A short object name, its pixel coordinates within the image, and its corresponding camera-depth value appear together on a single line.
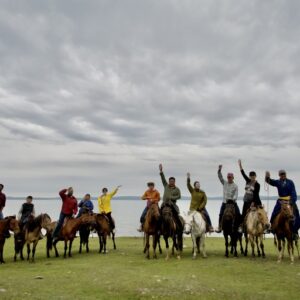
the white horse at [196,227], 17.25
